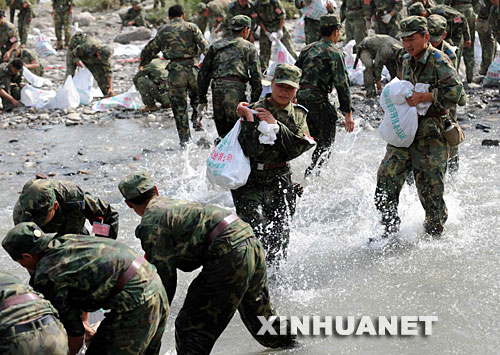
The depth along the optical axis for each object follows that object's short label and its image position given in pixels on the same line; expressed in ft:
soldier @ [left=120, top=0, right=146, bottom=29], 67.11
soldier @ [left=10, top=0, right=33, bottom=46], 59.52
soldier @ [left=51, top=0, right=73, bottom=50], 59.98
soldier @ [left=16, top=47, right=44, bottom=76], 48.29
